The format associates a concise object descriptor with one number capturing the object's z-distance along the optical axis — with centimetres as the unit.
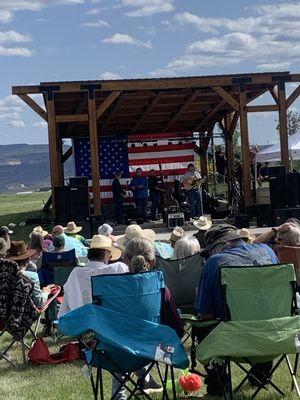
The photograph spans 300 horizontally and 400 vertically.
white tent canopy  1995
